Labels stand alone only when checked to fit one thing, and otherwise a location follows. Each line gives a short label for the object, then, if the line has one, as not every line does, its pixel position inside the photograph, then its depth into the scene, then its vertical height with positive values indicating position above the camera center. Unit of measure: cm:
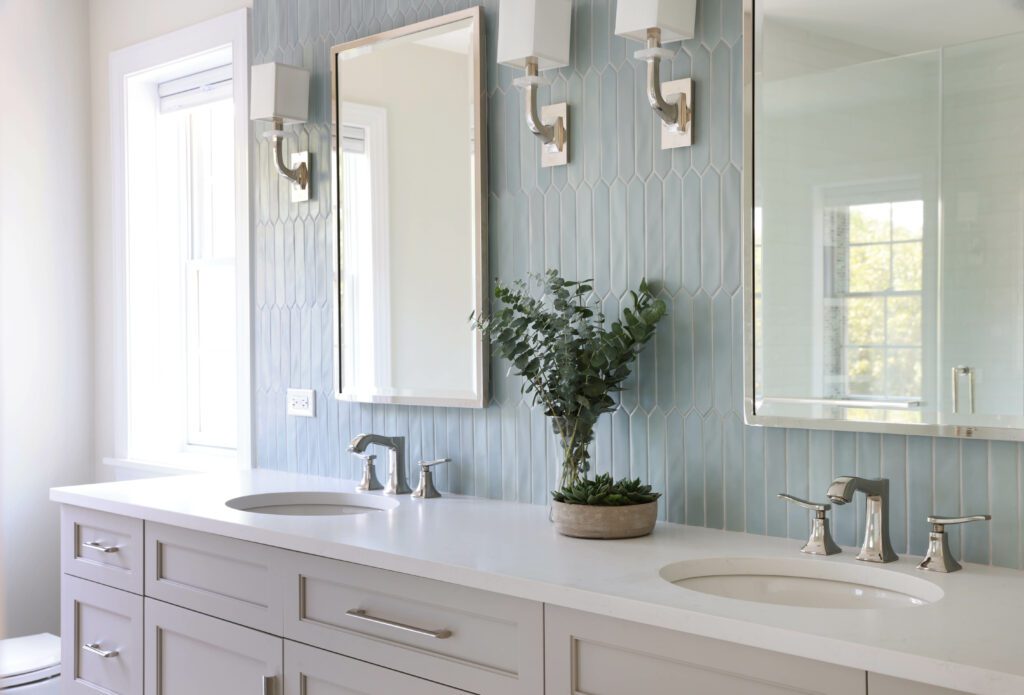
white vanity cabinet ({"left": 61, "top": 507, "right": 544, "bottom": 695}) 166 -55
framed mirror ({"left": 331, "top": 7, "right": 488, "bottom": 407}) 234 +30
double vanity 129 -41
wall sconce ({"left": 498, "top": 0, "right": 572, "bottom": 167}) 207 +60
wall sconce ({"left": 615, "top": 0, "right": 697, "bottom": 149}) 188 +56
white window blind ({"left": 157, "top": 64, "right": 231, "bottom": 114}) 322 +81
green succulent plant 185 -29
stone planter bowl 182 -33
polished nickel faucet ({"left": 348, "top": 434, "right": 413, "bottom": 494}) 244 -29
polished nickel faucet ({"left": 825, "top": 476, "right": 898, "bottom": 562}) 162 -29
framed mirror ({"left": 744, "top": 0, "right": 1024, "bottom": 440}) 158 +20
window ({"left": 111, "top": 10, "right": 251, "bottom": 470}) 340 +24
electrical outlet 277 -18
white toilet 284 -94
